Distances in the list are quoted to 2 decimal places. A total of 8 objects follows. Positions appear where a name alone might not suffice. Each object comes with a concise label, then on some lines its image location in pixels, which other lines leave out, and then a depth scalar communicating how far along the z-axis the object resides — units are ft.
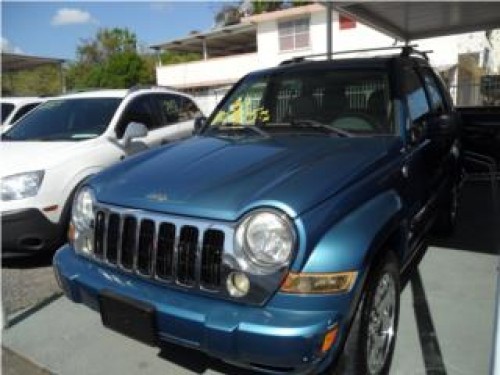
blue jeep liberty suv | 8.38
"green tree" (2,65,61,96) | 166.56
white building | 77.61
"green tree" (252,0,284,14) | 139.95
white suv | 17.19
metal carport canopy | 27.12
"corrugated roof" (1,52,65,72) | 71.43
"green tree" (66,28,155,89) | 136.77
